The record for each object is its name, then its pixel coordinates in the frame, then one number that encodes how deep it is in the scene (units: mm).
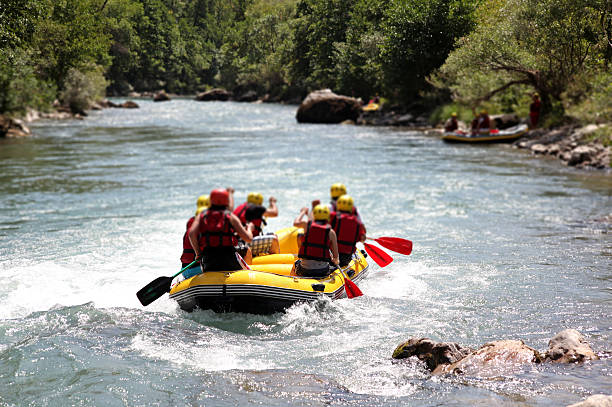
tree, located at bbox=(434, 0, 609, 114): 37156
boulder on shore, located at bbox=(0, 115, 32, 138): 48469
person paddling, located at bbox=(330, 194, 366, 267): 14508
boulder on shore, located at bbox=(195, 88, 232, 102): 113062
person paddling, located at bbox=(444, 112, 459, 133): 47078
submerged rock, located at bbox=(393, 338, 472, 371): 9984
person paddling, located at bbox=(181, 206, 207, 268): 14227
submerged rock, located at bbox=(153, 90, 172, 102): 105437
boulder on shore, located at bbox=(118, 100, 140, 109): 86412
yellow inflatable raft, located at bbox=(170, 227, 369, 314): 12898
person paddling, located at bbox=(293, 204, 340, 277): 13727
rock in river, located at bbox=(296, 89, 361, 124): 65187
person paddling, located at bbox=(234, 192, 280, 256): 14984
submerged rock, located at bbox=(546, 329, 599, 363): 9805
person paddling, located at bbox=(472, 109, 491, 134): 45594
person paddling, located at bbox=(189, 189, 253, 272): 12664
